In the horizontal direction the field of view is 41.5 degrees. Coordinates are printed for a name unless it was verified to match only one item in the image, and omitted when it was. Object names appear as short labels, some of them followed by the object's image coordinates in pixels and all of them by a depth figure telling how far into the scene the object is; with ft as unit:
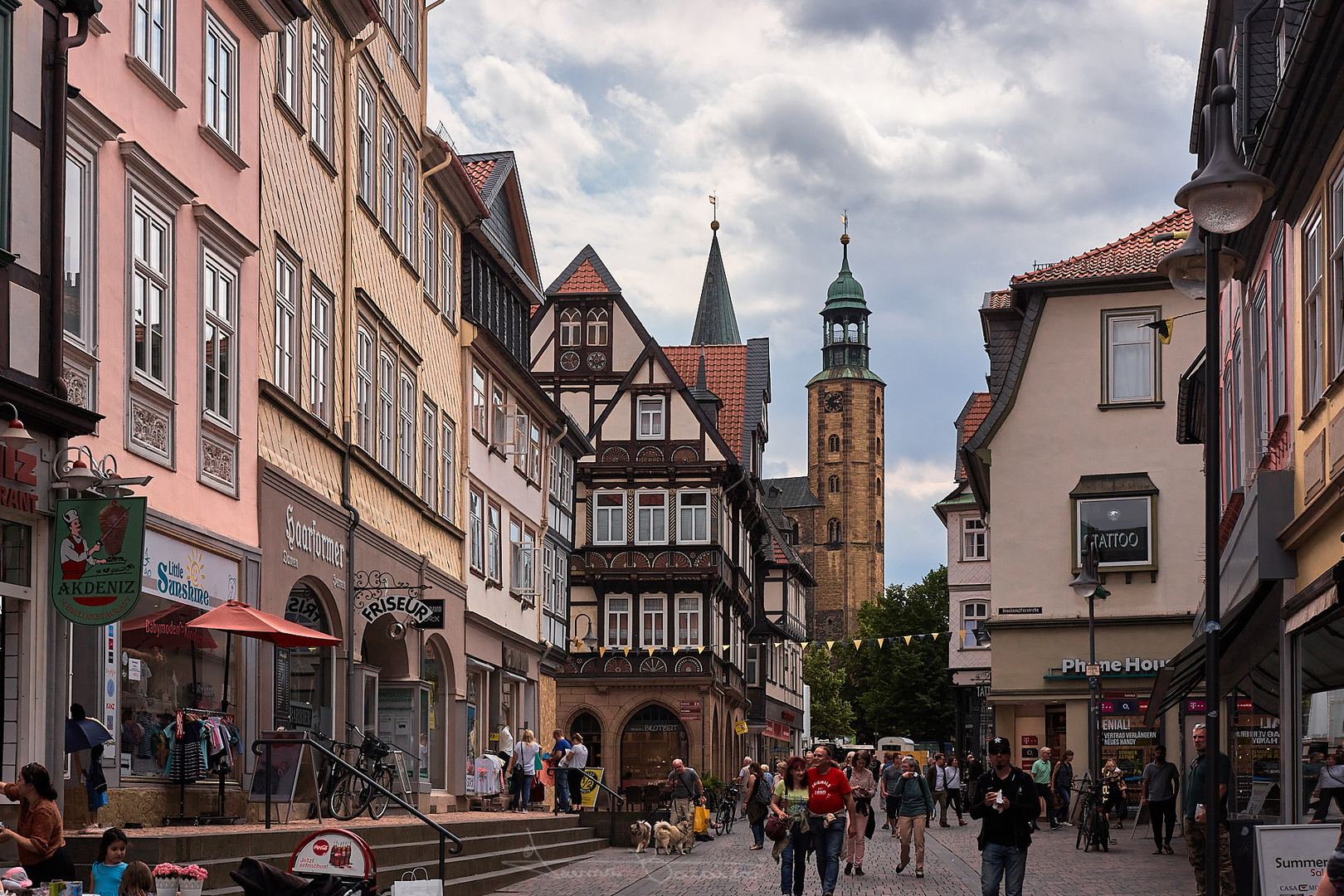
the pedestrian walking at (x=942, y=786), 126.62
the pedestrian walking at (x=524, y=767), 106.73
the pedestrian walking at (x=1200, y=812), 56.03
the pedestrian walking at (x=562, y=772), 110.01
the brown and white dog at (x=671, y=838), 97.86
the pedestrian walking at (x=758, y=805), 102.27
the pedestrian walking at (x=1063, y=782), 118.01
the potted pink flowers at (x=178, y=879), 36.91
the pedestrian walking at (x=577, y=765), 110.93
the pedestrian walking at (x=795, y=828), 60.95
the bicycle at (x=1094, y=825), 88.69
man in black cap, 49.24
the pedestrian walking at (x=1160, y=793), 85.10
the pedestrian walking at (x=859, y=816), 77.66
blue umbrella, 45.09
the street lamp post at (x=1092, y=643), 104.78
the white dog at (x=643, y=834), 101.30
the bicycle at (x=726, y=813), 131.64
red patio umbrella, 52.60
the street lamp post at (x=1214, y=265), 38.14
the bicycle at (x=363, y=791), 64.28
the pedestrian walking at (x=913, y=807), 77.20
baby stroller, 36.24
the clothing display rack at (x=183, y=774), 54.53
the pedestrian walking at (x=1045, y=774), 112.47
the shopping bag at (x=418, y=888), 35.68
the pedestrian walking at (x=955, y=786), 129.08
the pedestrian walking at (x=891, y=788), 95.86
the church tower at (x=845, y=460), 498.69
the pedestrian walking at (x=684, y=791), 103.94
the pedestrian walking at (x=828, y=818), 61.26
